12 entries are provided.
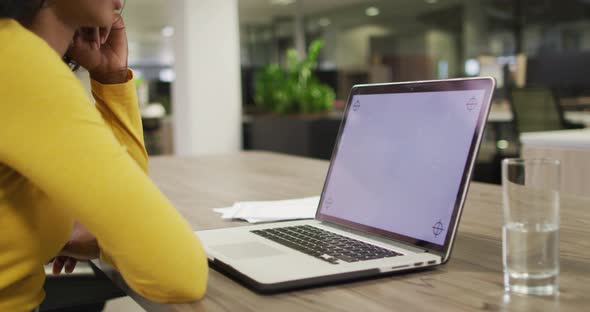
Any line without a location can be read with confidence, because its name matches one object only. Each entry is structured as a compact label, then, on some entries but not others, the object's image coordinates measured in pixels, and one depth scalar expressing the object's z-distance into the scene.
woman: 0.62
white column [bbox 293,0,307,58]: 9.86
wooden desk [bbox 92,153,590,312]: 0.62
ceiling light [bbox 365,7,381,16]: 9.59
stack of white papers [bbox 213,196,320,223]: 1.07
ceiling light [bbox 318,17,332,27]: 10.23
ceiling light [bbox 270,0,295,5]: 10.11
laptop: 0.74
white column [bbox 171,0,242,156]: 5.06
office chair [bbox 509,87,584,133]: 4.49
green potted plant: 4.55
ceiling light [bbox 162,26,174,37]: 14.30
